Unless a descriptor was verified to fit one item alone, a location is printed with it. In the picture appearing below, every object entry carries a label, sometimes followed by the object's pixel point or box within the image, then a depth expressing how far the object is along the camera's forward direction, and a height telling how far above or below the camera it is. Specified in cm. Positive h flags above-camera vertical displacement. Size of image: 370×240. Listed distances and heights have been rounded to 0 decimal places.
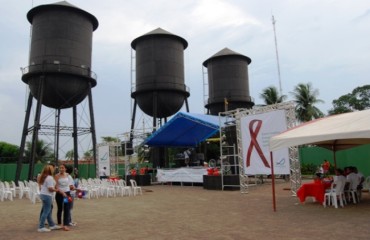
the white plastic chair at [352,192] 1126 -83
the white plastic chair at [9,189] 1571 -55
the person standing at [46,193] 756 -37
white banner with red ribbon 1445 +120
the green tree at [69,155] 6012 +352
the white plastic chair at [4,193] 1519 -70
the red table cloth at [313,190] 1113 -72
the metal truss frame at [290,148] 1367 +131
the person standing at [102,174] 2292 -2
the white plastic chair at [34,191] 1368 -58
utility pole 3416 +1120
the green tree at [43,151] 4603 +338
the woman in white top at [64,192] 786 -37
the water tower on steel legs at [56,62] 2323 +771
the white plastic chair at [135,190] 1722 -86
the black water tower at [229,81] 3512 +905
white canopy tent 908 +103
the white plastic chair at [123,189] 1702 -78
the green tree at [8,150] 5509 +432
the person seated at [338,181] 1071 -44
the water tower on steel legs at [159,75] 2870 +813
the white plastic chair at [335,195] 1048 -87
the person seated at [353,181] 1137 -47
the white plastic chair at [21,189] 1631 -59
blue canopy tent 2112 +285
